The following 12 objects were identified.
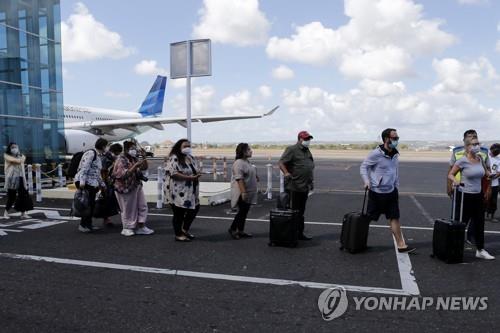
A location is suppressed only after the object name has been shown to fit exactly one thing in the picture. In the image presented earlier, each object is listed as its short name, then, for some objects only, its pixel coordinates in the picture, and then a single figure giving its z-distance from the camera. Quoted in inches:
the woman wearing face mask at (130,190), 297.3
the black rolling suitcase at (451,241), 225.8
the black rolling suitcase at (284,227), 262.7
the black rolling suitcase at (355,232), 247.4
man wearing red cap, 277.4
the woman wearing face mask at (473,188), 239.6
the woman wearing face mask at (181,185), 273.1
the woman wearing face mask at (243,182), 278.1
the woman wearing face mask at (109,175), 326.6
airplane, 766.5
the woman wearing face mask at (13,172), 360.8
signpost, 453.4
